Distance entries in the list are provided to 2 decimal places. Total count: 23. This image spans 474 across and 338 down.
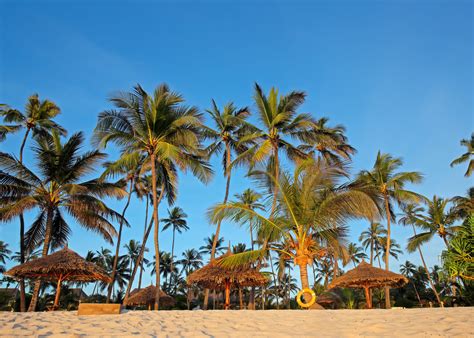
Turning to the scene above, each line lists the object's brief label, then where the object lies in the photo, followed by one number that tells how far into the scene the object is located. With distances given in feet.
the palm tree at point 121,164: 43.06
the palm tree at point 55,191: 43.62
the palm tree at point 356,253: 132.28
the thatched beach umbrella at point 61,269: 35.53
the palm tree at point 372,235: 118.11
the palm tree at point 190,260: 151.23
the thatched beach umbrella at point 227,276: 43.78
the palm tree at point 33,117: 48.96
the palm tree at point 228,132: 56.96
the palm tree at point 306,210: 35.58
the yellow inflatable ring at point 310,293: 32.37
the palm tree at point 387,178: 65.62
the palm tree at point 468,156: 71.97
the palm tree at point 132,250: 138.82
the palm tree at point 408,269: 157.28
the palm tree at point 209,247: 130.72
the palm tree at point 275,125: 49.52
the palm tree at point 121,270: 140.45
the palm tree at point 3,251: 137.10
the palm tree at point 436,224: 77.70
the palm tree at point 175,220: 127.54
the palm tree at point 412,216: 79.46
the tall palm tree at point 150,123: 44.73
